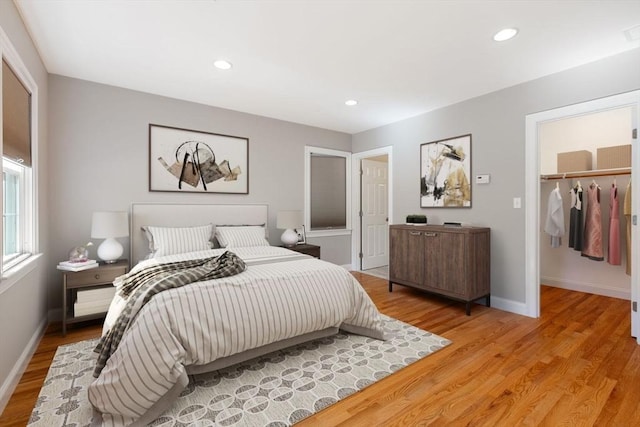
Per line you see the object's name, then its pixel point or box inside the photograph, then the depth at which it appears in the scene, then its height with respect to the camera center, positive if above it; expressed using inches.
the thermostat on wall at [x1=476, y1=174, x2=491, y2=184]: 135.3 +15.3
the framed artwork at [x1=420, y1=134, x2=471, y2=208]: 144.5 +20.2
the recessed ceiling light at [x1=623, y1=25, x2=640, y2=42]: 86.0 +52.8
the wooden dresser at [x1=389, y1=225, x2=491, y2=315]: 124.8 -22.0
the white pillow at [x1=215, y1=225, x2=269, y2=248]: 138.3 -11.0
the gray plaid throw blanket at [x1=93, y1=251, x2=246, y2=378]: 71.4 -18.0
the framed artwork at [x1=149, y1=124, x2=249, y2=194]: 139.3 +26.5
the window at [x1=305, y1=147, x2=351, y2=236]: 189.5 +14.3
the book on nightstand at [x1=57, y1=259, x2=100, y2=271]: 106.6 -18.6
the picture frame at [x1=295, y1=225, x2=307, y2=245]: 173.0 -13.5
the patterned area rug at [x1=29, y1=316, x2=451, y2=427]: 63.6 -43.2
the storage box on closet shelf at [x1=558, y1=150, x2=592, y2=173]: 147.9 +25.4
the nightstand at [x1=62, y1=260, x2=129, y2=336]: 105.5 -24.9
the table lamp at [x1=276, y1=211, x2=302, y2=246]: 160.1 -5.9
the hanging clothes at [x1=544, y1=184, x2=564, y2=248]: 151.6 -2.9
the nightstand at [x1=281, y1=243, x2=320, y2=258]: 159.7 -19.7
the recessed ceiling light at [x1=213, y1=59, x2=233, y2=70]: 106.2 +54.7
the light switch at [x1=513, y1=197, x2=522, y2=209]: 125.0 +3.7
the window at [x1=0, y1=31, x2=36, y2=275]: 75.5 +16.4
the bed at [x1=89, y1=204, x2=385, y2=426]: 61.6 -27.7
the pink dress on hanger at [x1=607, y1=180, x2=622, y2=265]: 136.3 -8.8
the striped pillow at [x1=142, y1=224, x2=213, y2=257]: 122.3 -11.0
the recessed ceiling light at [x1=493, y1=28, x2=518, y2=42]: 86.8 +53.2
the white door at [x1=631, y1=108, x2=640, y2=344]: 97.5 -6.4
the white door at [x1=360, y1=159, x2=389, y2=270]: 211.0 -1.0
